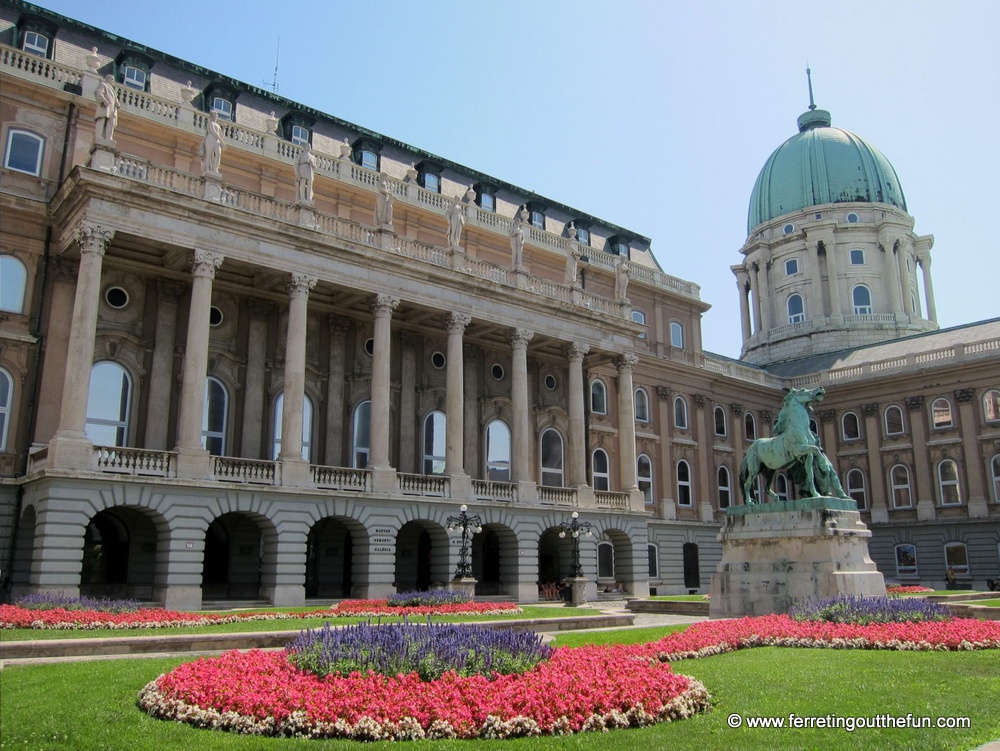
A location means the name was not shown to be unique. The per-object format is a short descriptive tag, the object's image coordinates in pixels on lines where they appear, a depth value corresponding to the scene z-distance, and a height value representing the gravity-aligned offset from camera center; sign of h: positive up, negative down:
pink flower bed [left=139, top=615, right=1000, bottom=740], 10.12 -1.69
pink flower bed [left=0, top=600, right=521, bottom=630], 21.20 -1.48
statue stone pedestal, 25.47 +0.18
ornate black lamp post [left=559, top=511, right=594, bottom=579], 37.50 +0.95
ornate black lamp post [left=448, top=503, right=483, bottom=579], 34.31 +1.25
